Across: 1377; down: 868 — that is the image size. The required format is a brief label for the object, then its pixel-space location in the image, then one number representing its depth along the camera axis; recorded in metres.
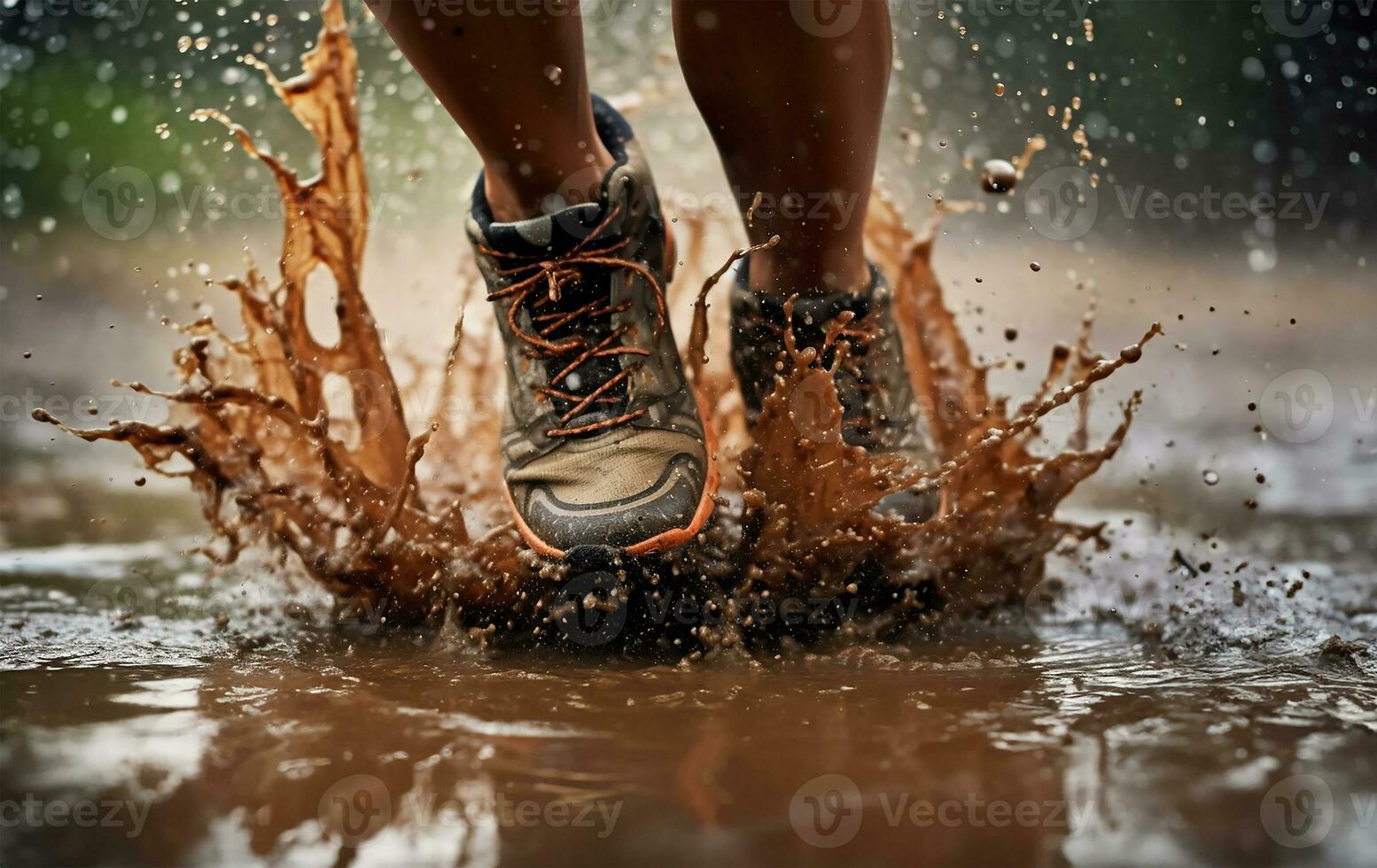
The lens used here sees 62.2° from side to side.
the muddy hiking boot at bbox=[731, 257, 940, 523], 1.37
